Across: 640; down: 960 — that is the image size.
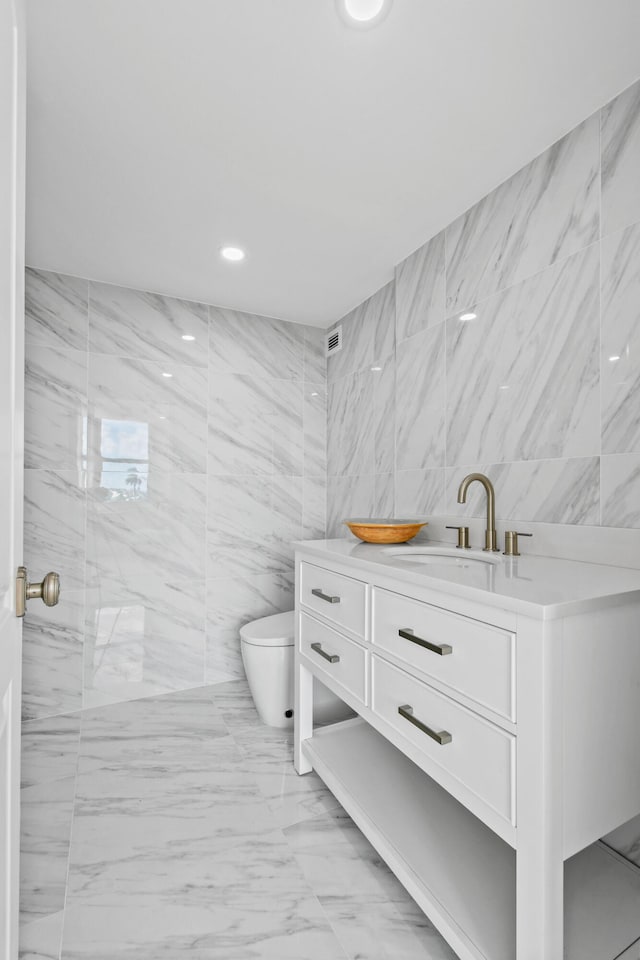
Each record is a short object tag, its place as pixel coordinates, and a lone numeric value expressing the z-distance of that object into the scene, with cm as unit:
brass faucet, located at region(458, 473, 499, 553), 161
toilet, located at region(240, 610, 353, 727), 224
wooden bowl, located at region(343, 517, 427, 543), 182
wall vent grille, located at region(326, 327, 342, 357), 298
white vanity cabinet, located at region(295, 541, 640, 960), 88
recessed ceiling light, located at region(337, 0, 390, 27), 111
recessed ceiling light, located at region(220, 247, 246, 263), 222
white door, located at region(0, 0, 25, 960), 72
